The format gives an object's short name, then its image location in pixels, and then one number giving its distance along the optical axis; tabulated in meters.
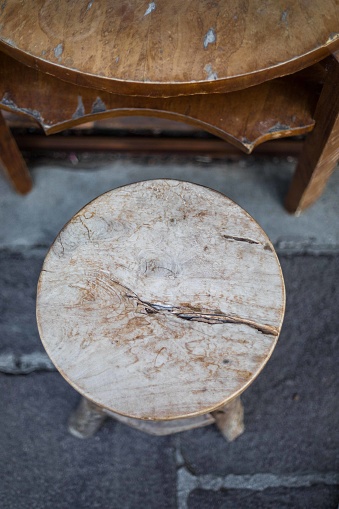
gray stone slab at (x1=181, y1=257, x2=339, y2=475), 1.96
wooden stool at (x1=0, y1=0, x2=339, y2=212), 1.34
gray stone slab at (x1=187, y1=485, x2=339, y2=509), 1.88
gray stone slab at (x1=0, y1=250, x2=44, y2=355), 2.14
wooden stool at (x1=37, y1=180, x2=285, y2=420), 1.30
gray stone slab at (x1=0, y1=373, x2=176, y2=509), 1.91
